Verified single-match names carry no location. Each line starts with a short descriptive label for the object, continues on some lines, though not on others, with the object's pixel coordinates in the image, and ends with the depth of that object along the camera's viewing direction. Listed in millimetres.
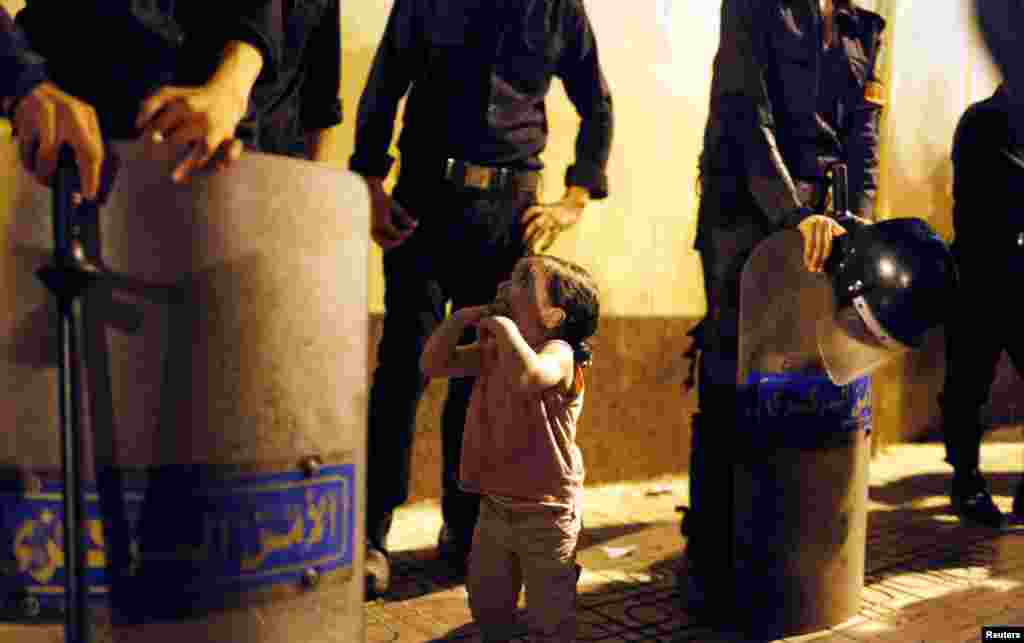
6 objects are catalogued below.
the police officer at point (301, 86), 1781
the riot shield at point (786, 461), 2283
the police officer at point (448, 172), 2561
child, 1979
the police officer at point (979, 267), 3574
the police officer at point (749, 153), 2447
